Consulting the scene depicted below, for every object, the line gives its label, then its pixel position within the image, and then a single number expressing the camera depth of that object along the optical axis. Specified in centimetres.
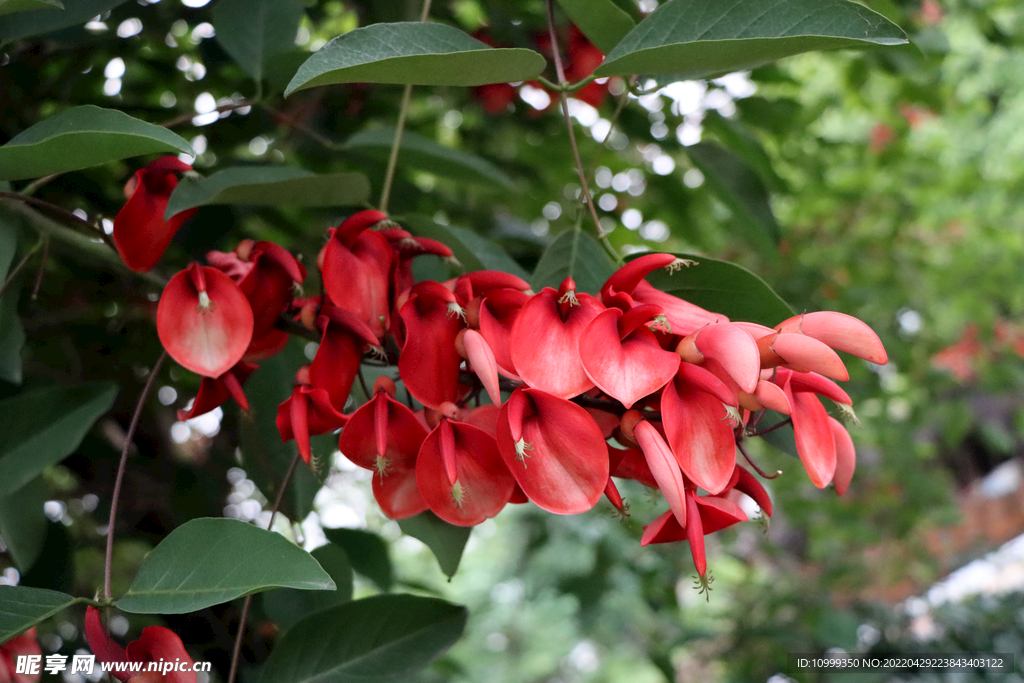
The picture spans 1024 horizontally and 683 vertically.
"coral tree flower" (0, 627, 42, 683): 39
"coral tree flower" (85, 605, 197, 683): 37
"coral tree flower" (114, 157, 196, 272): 41
